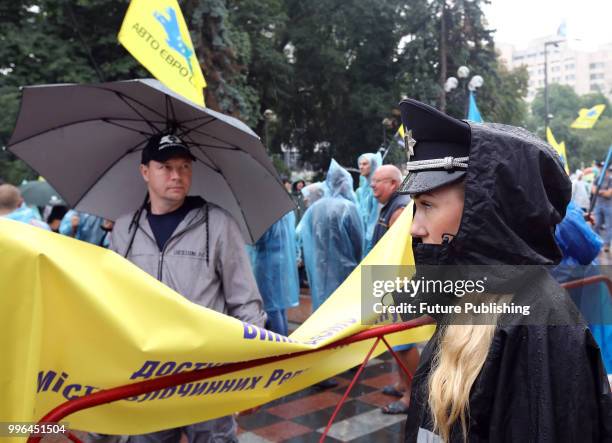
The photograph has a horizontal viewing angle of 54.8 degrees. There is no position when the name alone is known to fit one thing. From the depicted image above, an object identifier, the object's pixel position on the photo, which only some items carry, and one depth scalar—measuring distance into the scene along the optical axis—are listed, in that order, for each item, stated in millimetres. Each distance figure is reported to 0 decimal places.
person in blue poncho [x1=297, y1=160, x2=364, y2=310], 6168
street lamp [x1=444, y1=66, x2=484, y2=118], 17906
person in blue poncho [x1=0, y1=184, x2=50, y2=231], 5242
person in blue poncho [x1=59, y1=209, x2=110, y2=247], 6344
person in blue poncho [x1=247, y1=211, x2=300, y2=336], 6449
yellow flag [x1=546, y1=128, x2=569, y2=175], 8161
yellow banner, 1453
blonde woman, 1248
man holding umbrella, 2574
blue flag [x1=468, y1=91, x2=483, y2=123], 6231
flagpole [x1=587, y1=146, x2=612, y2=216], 7340
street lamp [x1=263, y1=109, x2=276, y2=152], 23077
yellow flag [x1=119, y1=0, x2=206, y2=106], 3674
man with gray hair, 4809
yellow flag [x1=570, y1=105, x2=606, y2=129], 20195
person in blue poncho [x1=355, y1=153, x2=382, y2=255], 8416
